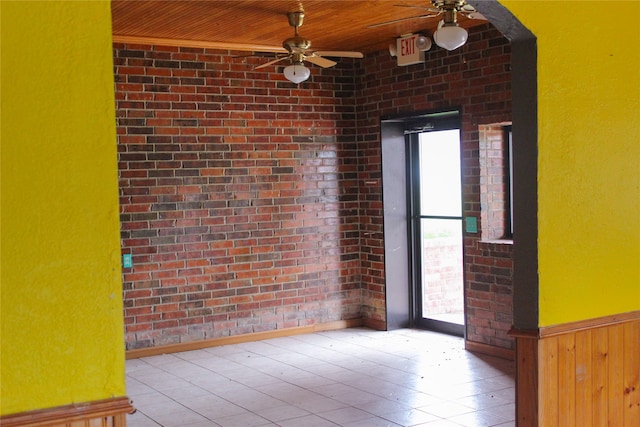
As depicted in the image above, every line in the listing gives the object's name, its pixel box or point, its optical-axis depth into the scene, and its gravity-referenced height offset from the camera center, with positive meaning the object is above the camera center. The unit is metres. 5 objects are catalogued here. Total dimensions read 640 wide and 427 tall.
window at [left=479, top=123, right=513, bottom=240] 6.47 +0.12
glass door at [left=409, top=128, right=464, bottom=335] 7.18 -0.34
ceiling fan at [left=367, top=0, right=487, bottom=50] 4.73 +1.10
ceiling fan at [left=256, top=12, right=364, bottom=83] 5.68 +1.14
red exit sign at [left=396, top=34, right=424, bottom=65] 6.74 +1.32
